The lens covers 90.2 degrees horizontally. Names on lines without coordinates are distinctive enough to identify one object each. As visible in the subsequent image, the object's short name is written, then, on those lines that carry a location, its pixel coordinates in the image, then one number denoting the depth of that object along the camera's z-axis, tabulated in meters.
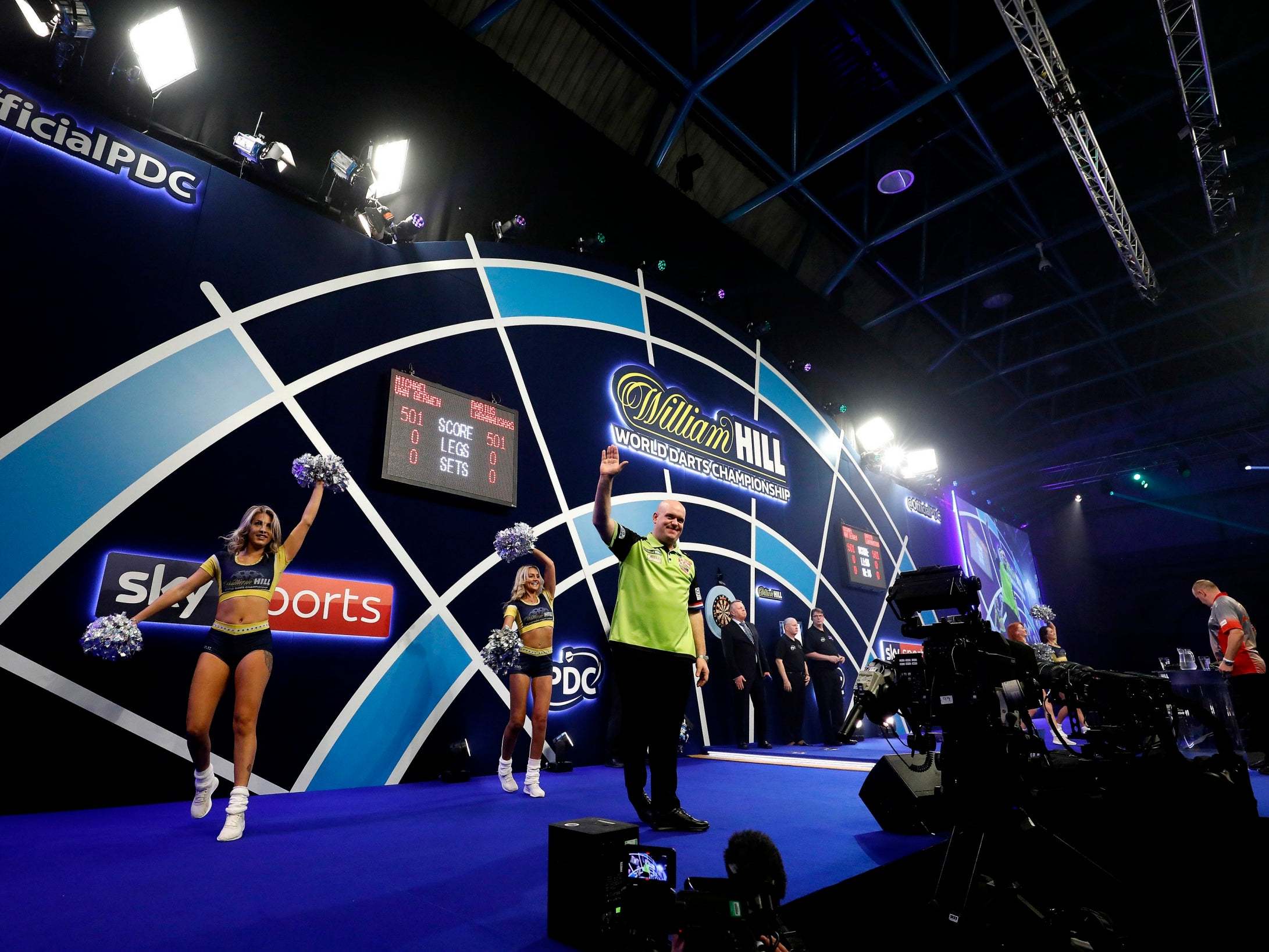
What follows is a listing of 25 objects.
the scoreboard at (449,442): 5.45
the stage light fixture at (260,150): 5.01
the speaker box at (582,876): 1.74
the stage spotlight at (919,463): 12.52
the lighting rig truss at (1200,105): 6.42
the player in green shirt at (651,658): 3.10
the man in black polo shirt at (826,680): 8.34
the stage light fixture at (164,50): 4.53
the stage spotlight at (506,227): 6.70
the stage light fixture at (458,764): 4.98
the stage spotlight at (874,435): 11.63
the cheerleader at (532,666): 4.36
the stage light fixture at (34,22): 4.21
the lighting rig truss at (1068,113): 6.36
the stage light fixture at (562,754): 5.54
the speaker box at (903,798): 3.10
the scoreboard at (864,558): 10.41
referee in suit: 7.50
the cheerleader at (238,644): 3.20
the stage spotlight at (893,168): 7.83
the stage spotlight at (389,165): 5.73
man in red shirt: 5.46
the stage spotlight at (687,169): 7.83
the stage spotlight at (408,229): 5.93
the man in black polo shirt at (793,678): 8.12
